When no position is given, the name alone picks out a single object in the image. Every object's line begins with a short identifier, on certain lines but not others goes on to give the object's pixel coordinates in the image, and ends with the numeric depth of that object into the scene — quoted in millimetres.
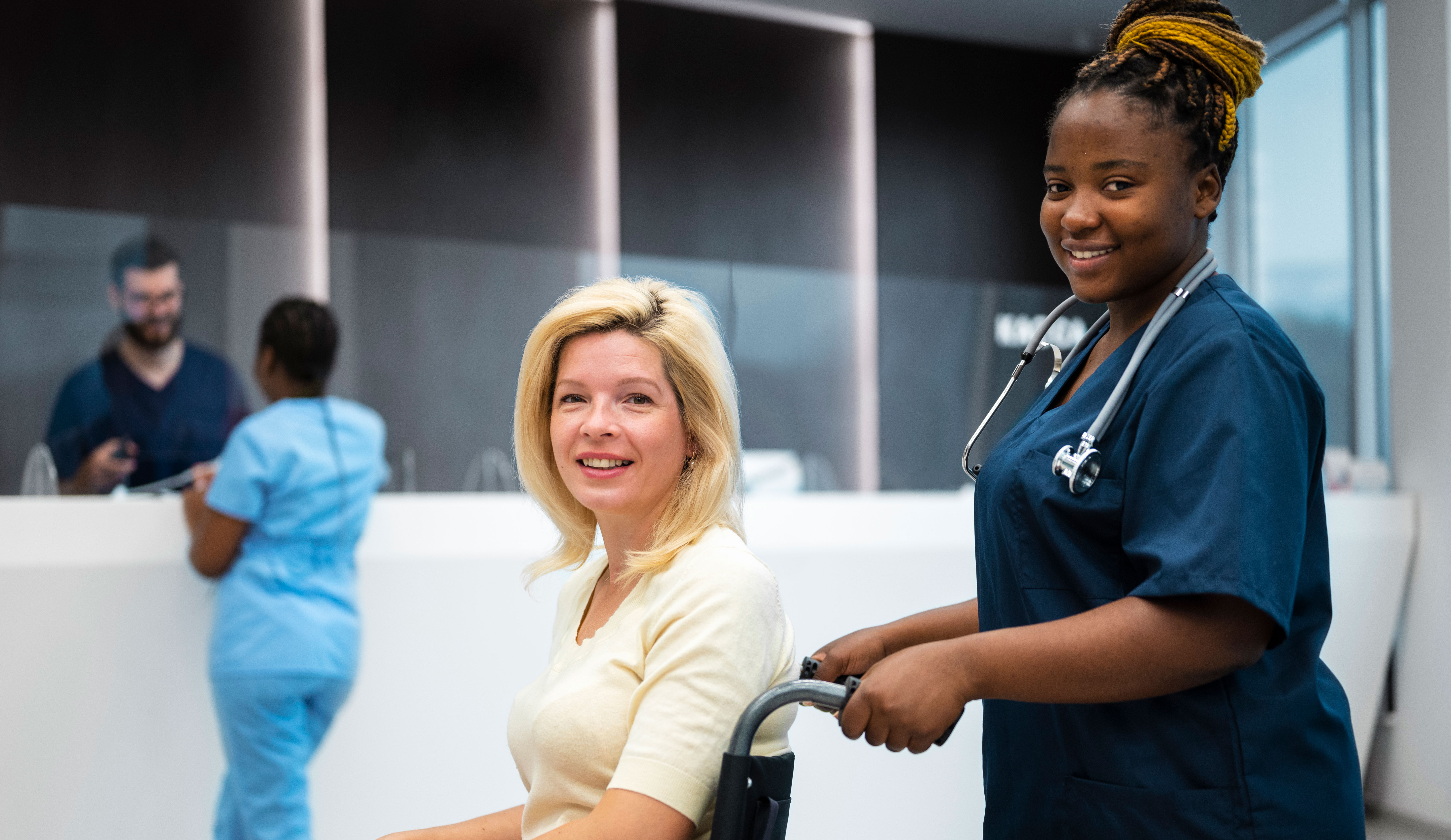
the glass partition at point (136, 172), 3305
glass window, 3590
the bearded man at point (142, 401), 3340
